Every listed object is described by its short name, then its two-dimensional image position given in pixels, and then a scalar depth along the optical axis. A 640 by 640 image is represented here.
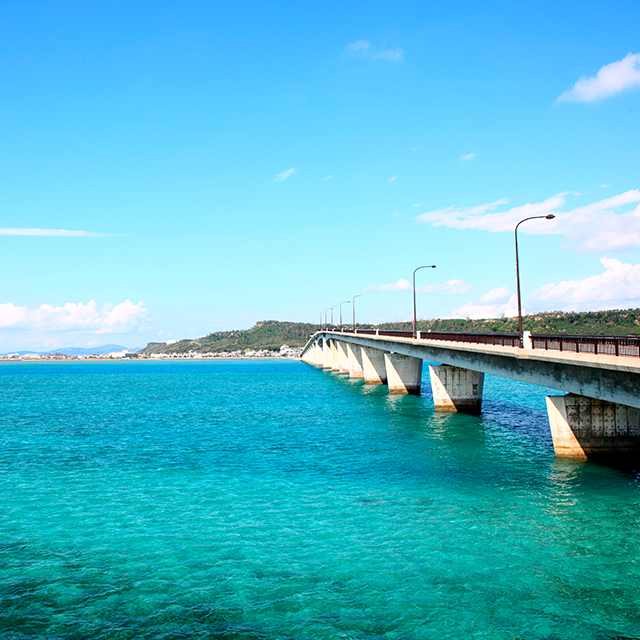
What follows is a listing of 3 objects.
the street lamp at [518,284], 33.11
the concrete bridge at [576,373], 24.44
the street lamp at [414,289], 57.13
